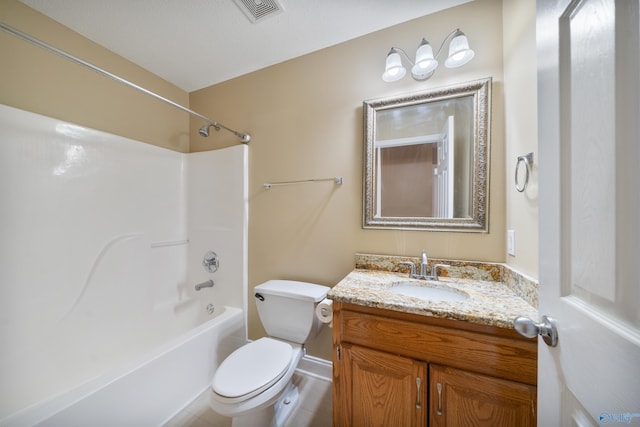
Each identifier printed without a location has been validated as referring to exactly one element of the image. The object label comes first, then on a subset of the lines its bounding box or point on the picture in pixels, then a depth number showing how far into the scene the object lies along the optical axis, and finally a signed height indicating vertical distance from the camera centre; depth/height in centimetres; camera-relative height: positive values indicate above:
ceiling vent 121 +120
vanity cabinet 72 -60
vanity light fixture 107 +82
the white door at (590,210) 34 +1
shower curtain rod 85 +72
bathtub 84 -84
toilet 95 -78
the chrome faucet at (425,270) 118 -32
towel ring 91 +21
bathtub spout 180 -60
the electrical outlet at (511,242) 105 -14
